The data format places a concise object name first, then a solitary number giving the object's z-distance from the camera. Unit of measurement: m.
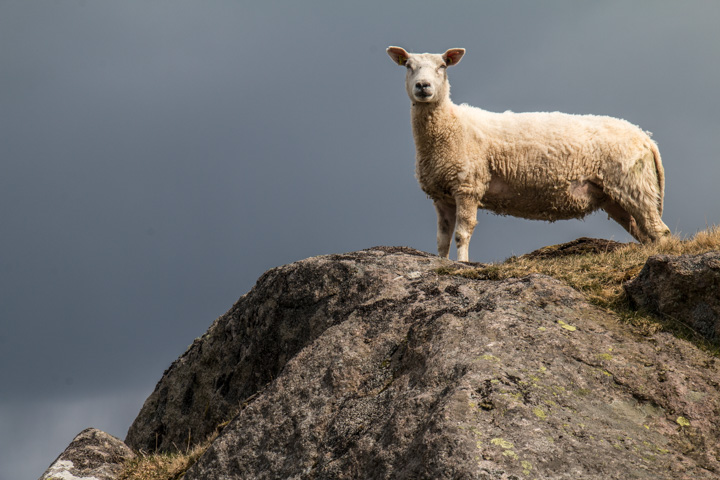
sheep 23.34
